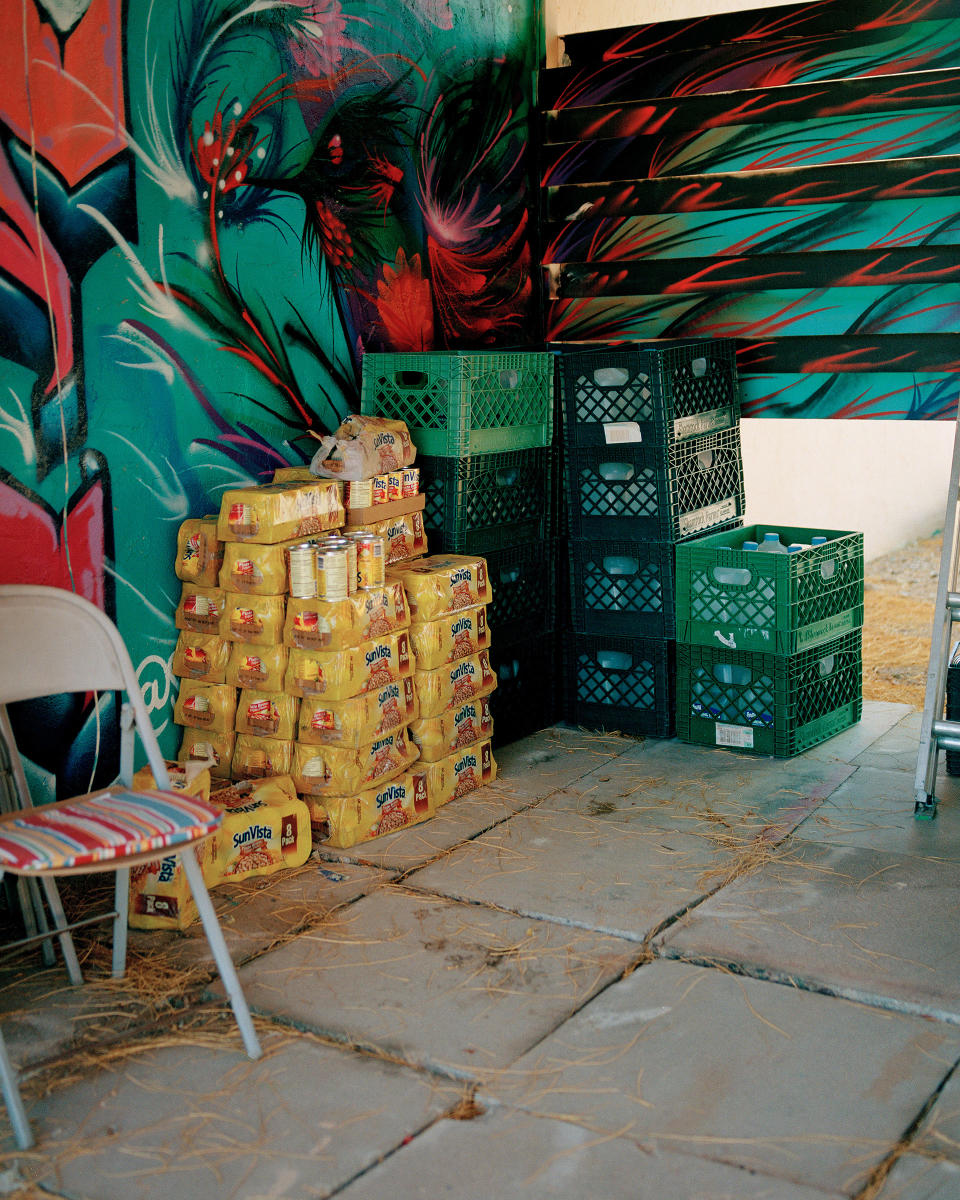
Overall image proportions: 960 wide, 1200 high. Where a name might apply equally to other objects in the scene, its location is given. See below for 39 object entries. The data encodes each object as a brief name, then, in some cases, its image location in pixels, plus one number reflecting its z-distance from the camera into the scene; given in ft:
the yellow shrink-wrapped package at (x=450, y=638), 15.14
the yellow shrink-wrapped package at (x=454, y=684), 15.21
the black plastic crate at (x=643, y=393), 17.49
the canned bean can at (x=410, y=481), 15.92
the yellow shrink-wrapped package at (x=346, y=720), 13.83
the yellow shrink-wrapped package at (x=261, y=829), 13.15
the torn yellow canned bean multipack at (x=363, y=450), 15.11
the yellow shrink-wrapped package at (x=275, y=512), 13.83
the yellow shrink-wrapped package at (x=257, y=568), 13.87
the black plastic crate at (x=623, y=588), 17.89
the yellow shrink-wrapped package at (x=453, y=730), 15.28
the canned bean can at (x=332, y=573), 13.66
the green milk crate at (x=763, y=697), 16.99
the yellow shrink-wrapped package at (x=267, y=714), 14.14
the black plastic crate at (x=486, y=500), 16.75
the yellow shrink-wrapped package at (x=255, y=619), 13.96
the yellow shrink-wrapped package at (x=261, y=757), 14.16
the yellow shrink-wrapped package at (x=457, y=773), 15.30
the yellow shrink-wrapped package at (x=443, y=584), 15.14
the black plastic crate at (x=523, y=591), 17.65
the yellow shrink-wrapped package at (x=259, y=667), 14.05
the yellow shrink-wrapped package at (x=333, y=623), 13.67
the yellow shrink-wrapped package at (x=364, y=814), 14.14
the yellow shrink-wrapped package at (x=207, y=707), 14.52
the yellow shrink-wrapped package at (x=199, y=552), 14.37
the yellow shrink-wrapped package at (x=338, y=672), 13.73
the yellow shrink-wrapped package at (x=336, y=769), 13.97
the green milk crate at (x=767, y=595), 16.58
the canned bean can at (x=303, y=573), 13.76
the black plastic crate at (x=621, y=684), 18.20
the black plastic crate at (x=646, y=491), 17.78
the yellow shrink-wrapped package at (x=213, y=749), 14.60
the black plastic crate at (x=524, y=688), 17.94
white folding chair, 9.02
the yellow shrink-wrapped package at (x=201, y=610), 14.44
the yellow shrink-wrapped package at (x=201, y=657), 14.52
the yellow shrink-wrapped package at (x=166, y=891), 12.09
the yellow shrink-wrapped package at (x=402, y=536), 15.51
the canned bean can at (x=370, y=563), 14.23
